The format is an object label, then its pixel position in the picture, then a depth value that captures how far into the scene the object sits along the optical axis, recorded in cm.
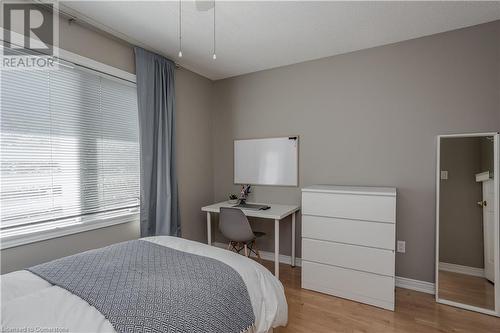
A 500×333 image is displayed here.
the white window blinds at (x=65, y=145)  177
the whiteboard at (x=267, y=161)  311
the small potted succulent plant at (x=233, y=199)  339
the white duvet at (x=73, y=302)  91
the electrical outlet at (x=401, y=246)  254
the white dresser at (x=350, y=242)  219
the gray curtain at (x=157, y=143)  257
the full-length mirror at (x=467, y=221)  215
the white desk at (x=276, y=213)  251
